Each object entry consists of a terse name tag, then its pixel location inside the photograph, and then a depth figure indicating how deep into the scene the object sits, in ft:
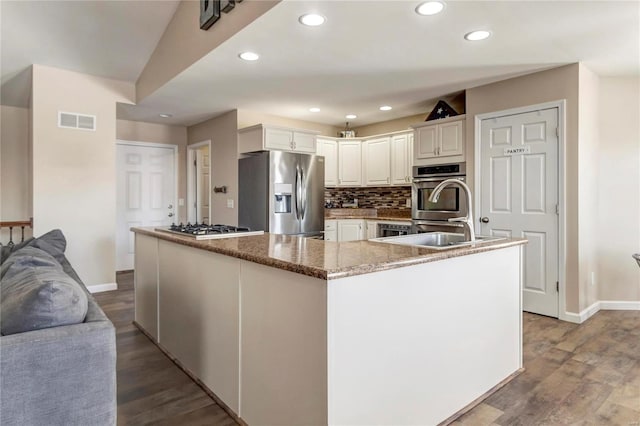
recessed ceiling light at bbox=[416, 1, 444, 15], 7.65
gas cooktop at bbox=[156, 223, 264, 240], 8.17
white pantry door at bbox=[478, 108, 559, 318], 11.84
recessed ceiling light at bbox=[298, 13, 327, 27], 8.16
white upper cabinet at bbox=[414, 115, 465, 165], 13.94
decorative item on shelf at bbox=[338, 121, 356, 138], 20.09
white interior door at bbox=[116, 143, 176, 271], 19.24
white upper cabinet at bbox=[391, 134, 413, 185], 17.17
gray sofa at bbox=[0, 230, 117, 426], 3.95
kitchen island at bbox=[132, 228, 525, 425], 4.84
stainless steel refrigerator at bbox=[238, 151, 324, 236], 15.42
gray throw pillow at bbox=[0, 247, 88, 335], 4.28
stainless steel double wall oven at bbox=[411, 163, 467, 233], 13.92
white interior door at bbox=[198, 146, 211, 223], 21.38
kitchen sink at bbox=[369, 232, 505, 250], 7.44
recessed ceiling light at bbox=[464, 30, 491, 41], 9.00
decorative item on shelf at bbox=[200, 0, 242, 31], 9.20
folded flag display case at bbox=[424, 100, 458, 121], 14.42
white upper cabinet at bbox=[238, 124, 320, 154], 15.44
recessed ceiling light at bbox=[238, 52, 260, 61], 10.24
